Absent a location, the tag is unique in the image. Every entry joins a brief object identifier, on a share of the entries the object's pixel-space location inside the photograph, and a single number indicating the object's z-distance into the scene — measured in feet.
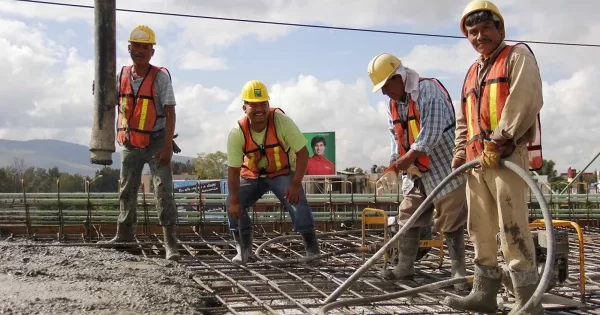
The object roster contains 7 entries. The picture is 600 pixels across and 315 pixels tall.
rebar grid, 12.03
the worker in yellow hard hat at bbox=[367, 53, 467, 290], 14.65
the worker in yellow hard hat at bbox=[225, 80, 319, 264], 16.94
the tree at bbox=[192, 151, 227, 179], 157.28
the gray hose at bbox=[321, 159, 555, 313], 9.59
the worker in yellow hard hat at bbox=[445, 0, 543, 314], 10.23
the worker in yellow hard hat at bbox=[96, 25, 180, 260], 17.57
